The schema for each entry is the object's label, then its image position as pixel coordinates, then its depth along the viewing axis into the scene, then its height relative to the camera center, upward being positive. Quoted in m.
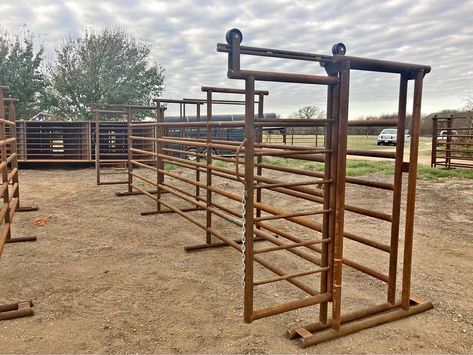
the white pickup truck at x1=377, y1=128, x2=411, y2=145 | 25.33 +0.07
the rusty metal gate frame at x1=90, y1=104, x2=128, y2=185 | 7.78 -0.44
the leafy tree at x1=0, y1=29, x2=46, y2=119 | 17.58 +2.57
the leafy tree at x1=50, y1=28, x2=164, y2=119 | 19.22 +2.84
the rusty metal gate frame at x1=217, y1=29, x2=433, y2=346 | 2.25 -0.24
